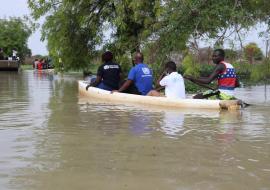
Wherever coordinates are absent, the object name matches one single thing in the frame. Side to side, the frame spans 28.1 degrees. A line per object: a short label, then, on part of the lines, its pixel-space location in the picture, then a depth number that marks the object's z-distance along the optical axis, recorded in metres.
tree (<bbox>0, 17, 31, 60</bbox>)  62.91
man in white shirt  10.66
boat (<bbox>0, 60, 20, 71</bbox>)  42.34
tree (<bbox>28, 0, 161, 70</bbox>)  18.39
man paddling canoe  10.23
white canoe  9.93
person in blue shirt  11.78
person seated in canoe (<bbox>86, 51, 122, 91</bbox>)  13.02
